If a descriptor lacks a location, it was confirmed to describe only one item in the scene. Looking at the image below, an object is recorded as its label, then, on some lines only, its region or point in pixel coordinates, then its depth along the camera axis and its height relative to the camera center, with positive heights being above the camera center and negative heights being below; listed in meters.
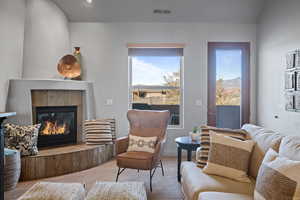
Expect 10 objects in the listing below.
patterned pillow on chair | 3.56 -0.61
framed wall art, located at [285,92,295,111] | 3.67 +0.03
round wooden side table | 3.23 -0.57
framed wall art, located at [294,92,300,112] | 3.54 +0.03
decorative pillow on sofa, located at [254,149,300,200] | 1.50 -0.50
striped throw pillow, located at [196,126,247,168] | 2.66 -0.39
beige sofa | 1.91 -0.72
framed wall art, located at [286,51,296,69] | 3.66 +0.66
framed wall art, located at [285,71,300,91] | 3.67 +0.34
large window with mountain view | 5.17 +0.38
